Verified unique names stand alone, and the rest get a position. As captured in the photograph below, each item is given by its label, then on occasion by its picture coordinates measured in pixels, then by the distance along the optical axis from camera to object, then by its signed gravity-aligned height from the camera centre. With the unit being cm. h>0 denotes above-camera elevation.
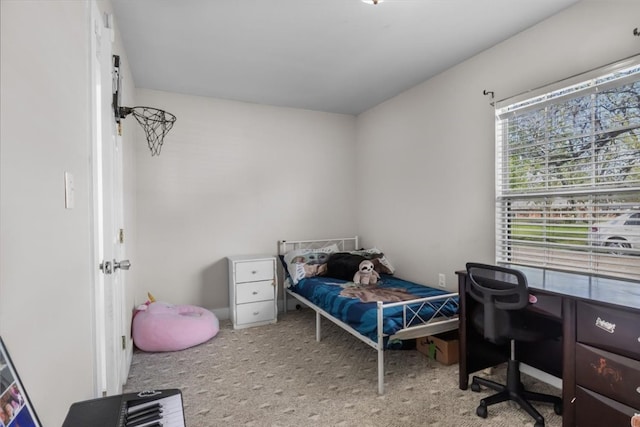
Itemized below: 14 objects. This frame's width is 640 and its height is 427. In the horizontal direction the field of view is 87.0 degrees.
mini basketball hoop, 337 +83
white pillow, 363 -60
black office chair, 188 -69
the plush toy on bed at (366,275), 335 -68
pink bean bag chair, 291 -106
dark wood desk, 148 -63
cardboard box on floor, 262 -112
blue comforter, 234 -77
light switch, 102 +6
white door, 142 -4
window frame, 194 +5
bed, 232 -76
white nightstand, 351 -88
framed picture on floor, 50 -30
